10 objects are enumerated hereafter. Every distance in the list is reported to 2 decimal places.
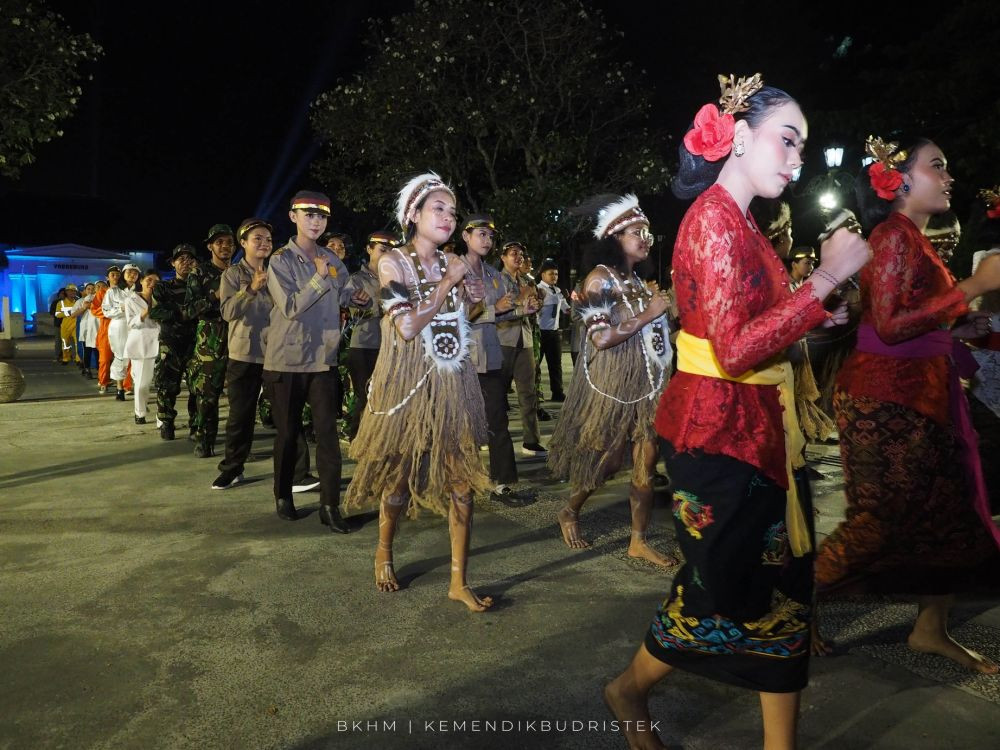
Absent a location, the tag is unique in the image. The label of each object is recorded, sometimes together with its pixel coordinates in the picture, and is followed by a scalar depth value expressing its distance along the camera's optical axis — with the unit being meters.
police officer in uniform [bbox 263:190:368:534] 5.02
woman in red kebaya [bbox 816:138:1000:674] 3.00
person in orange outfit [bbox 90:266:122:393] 12.38
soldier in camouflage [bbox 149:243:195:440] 7.96
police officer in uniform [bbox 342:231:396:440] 6.74
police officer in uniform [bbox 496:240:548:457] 7.34
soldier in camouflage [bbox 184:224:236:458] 7.09
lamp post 12.20
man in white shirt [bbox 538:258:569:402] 10.79
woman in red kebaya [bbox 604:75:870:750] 2.14
